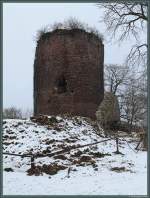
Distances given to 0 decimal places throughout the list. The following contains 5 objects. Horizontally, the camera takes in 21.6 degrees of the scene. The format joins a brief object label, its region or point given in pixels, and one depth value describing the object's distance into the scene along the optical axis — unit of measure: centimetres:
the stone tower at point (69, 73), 2223
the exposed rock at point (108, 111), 2186
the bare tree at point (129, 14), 1817
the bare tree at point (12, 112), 5236
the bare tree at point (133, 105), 3475
